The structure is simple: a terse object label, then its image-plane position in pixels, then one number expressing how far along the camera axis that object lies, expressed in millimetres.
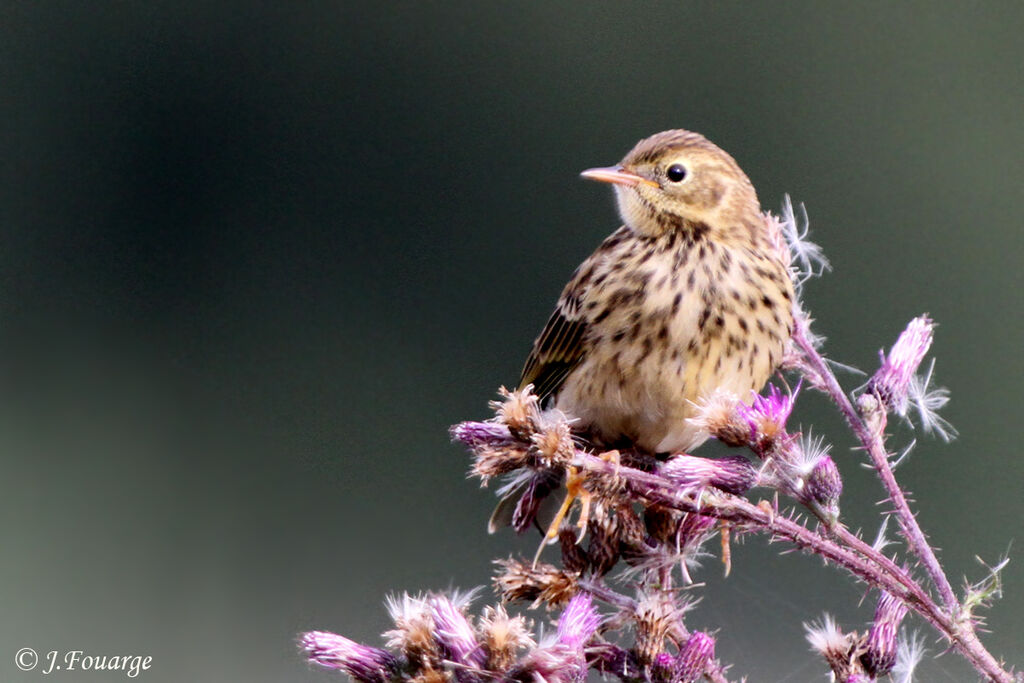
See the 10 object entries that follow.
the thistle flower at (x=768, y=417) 5086
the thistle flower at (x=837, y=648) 5176
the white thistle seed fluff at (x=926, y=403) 5801
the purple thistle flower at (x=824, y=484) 4922
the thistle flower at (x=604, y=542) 5797
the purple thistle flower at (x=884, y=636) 5152
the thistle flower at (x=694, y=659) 5027
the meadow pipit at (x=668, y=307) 7340
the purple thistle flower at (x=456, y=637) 5020
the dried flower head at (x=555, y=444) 5137
